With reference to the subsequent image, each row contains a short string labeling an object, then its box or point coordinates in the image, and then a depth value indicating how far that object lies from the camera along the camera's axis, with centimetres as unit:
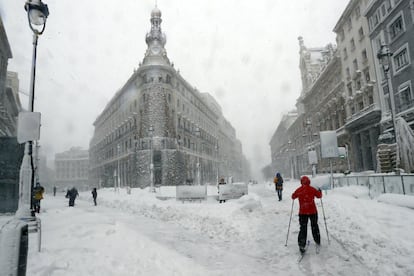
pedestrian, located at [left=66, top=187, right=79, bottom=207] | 2272
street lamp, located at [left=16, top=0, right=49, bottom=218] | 581
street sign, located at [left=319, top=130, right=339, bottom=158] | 2139
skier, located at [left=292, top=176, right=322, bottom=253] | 706
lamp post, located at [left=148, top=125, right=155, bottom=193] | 4634
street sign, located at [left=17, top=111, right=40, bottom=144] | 635
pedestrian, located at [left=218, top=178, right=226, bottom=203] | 2008
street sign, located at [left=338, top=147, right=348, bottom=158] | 2785
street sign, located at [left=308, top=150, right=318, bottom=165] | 2949
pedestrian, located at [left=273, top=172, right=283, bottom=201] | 1845
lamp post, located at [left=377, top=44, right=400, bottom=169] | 1646
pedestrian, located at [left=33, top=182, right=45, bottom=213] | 1276
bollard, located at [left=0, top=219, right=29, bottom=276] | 284
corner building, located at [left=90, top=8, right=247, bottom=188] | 4628
